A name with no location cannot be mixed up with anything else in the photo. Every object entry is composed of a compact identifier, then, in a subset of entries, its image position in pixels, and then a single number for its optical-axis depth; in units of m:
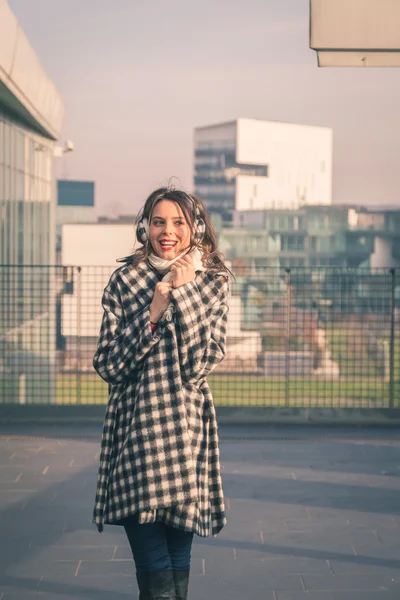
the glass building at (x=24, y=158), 13.05
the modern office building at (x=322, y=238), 120.19
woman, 3.01
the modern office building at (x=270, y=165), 138.00
